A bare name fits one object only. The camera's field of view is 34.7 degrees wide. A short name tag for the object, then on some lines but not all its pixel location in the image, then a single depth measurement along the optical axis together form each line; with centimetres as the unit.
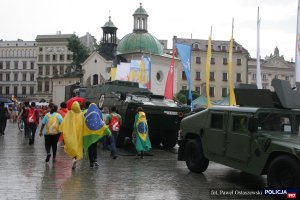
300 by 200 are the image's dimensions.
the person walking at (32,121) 1927
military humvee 860
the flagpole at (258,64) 2554
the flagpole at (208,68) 2708
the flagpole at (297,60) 2013
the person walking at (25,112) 2103
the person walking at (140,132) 1448
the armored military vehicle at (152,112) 1727
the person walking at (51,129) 1301
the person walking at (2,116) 2344
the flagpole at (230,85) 2557
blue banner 2806
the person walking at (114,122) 1570
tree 8612
